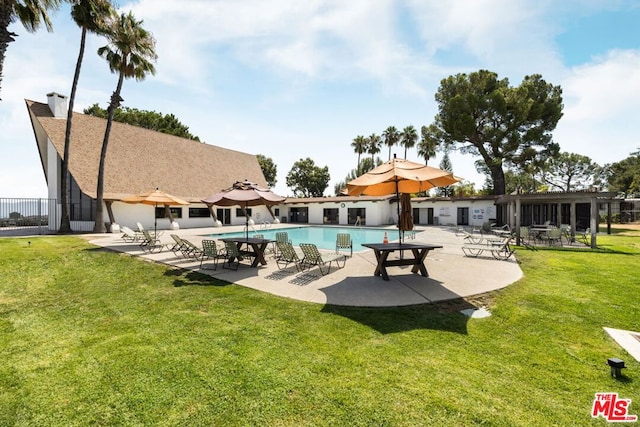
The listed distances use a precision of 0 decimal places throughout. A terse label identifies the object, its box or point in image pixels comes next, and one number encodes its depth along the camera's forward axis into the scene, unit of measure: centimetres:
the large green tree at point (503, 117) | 2925
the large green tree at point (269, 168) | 5262
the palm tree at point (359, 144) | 5444
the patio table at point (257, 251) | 944
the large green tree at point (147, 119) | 3668
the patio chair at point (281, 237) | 1203
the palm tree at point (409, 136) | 4950
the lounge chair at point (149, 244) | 1248
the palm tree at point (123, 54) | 1850
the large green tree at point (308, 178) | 5241
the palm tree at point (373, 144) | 5335
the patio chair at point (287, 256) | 904
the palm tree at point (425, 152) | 4709
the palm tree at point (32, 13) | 703
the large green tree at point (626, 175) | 4194
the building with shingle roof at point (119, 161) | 2148
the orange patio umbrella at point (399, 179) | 684
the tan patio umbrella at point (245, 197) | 919
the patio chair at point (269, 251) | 1161
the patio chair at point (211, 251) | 934
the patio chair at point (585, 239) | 1475
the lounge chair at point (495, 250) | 1065
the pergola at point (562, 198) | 1317
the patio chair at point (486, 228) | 2089
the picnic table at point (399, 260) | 745
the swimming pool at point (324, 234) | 1880
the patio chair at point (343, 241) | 1165
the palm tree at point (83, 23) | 1648
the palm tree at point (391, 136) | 5097
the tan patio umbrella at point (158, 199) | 1280
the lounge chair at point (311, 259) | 847
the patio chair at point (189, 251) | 1053
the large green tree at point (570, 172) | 5781
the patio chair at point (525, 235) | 1501
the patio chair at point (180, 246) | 1077
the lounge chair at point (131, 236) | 1437
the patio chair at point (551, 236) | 1359
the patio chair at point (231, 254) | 919
